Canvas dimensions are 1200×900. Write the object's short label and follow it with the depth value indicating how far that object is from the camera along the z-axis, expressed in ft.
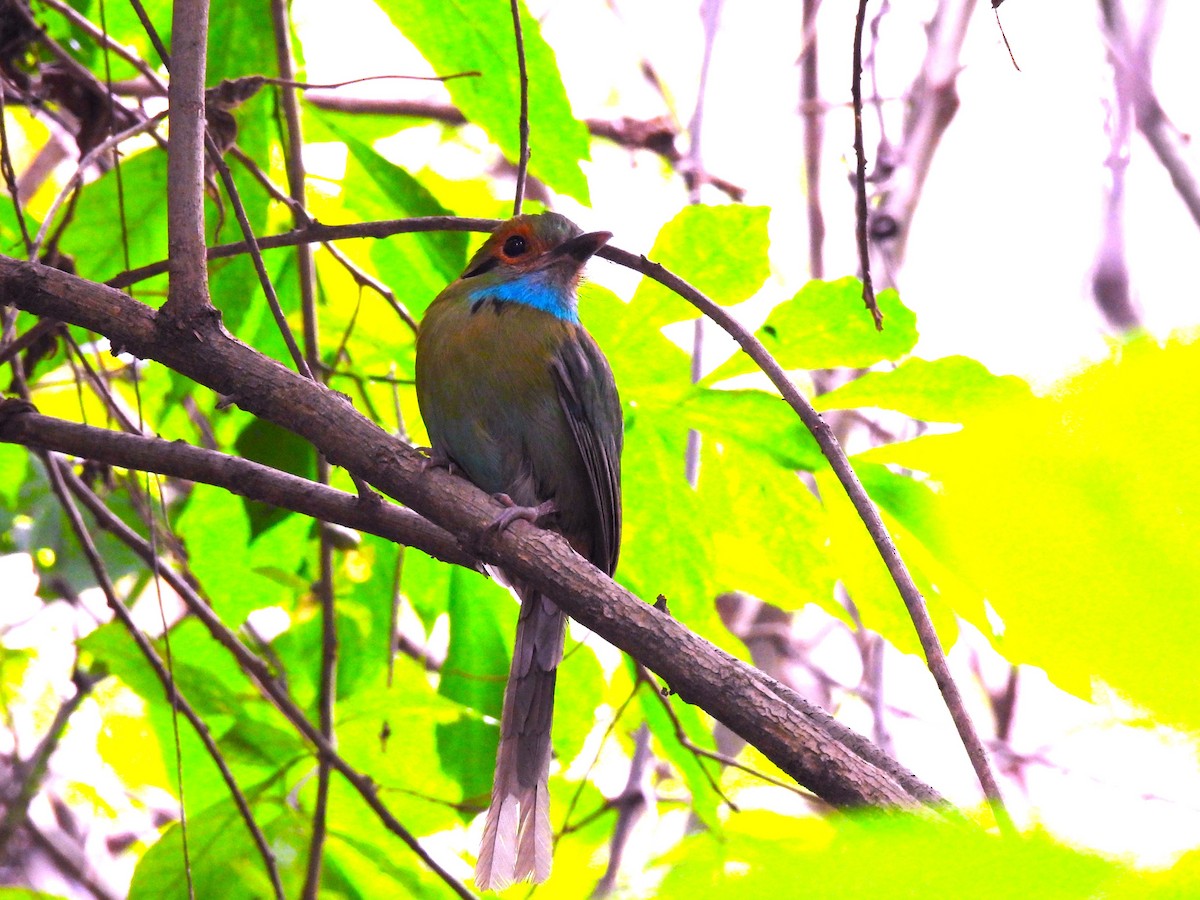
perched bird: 18.80
